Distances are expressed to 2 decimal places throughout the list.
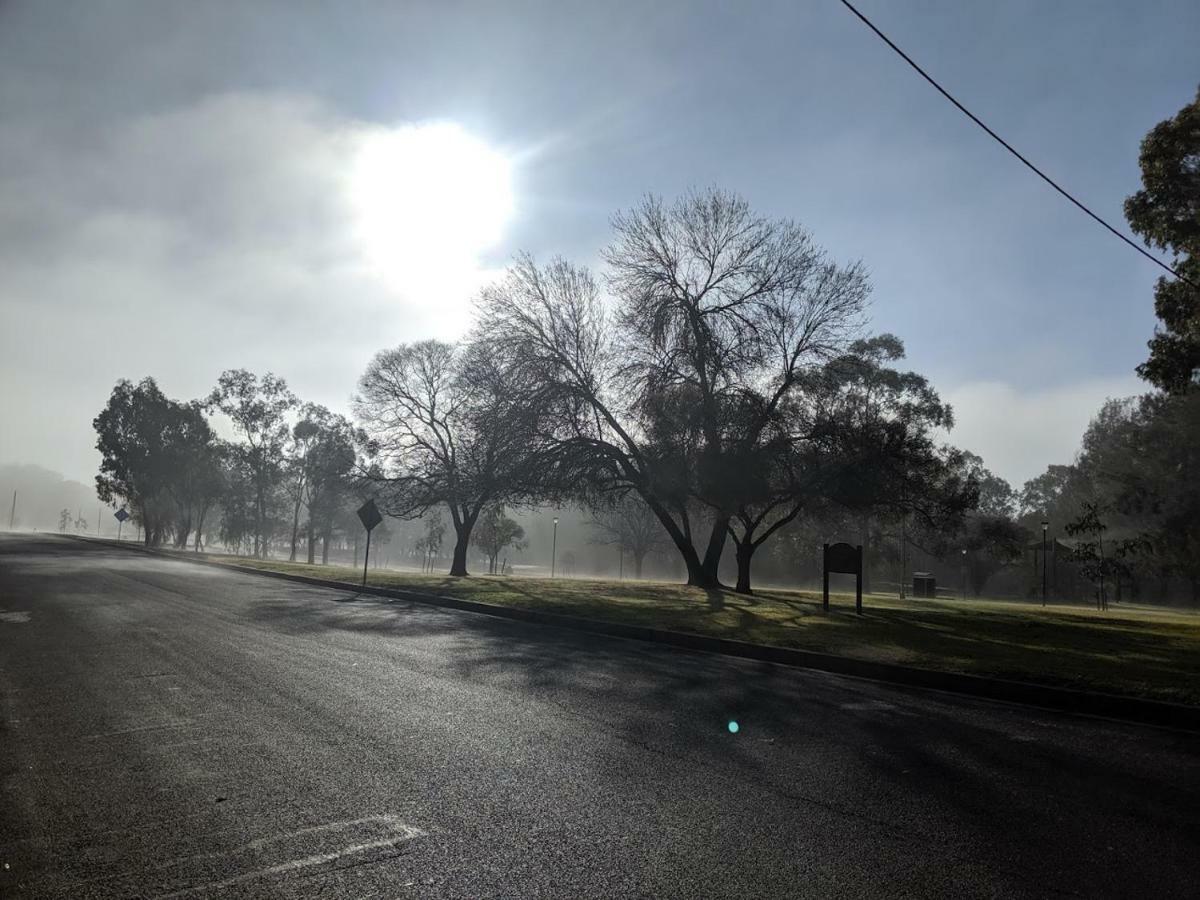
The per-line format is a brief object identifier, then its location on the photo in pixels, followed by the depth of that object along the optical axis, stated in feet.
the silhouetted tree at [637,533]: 215.51
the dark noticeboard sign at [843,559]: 57.62
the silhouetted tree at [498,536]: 188.00
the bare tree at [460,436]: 82.07
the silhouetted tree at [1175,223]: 58.80
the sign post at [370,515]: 79.20
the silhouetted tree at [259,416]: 206.69
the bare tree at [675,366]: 80.28
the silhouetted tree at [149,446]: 216.95
